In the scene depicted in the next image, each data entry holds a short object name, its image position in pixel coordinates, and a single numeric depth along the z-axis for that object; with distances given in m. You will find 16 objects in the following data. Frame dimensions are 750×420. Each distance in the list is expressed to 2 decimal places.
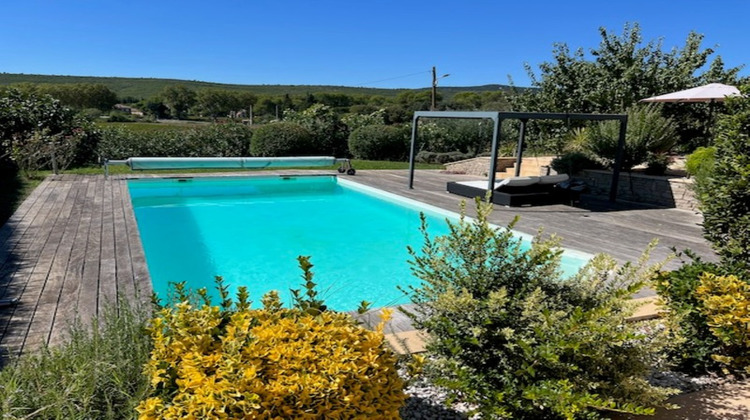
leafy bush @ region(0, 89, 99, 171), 10.04
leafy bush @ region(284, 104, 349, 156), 16.41
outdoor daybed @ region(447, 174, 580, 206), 8.41
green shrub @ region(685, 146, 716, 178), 7.54
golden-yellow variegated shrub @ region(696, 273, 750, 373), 2.43
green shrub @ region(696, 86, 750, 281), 2.84
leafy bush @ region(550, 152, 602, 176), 10.35
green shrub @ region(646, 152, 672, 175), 9.39
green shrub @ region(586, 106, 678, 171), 9.37
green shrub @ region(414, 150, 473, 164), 15.62
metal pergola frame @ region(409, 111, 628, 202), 7.75
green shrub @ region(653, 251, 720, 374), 2.62
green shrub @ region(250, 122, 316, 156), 14.55
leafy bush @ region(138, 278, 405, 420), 1.28
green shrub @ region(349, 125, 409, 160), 16.17
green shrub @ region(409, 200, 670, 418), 1.73
